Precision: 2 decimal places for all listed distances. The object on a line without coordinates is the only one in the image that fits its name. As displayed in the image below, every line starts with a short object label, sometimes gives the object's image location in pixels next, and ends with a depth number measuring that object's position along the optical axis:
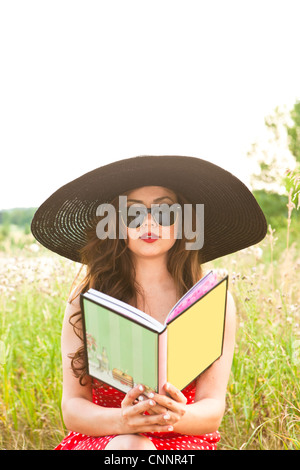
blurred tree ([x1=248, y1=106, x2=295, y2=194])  17.58
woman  1.83
